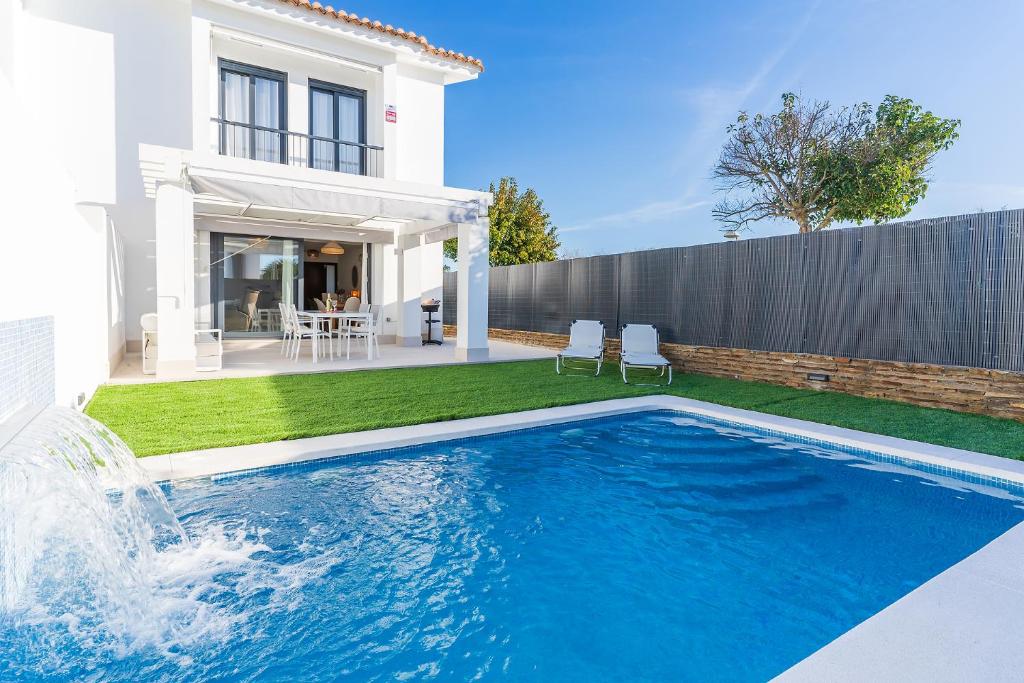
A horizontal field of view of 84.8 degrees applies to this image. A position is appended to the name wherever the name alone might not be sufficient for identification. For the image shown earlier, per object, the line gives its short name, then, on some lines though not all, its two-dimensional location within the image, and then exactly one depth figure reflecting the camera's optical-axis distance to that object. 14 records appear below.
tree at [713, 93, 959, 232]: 24.27
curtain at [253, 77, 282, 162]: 14.89
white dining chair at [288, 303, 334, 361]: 12.02
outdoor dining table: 11.91
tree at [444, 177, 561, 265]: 30.50
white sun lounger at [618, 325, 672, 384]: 12.20
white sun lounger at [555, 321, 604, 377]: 12.16
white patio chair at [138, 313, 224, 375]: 10.23
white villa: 9.56
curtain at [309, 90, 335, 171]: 15.69
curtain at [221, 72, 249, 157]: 14.48
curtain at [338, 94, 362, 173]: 16.03
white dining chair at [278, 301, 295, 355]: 13.18
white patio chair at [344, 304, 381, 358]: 12.52
